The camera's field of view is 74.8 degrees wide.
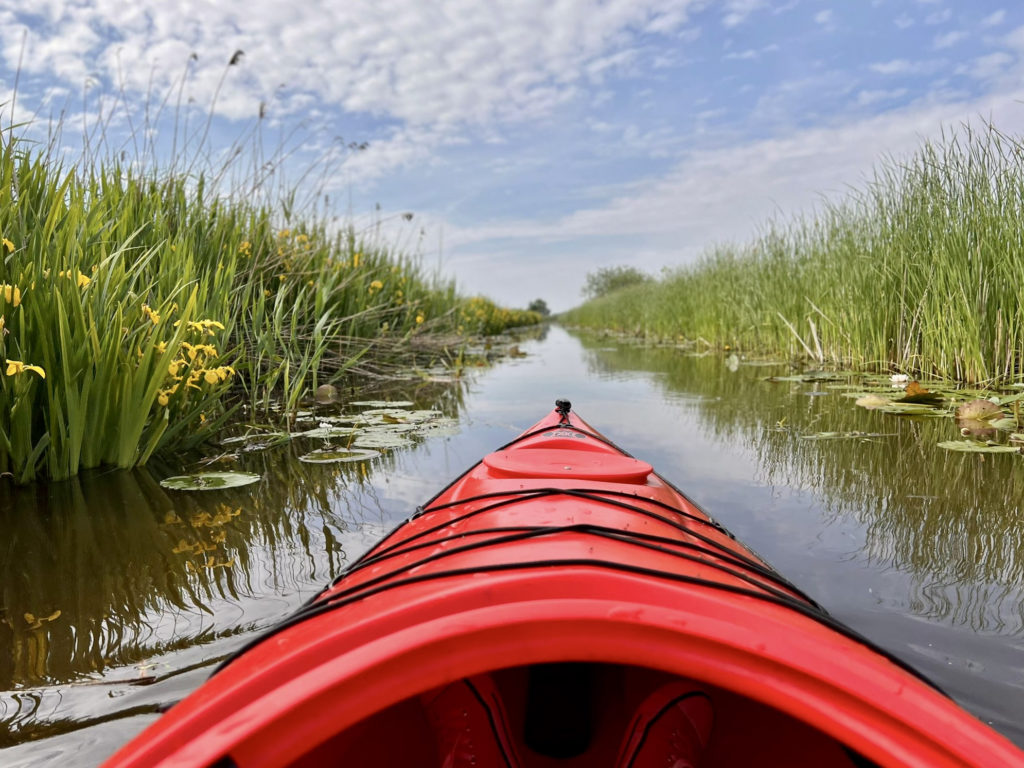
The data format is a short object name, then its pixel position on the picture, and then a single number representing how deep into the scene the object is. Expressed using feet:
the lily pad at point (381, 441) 11.52
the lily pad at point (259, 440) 11.39
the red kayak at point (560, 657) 2.27
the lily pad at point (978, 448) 10.28
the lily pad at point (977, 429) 11.75
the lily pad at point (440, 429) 12.74
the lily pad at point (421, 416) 14.08
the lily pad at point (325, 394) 15.30
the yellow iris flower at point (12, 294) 7.07
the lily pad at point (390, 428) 12.57
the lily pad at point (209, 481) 8.57
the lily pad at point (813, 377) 19.94
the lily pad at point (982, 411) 12.03
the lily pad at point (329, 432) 11.83
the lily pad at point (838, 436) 12.13
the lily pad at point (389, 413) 14.05
